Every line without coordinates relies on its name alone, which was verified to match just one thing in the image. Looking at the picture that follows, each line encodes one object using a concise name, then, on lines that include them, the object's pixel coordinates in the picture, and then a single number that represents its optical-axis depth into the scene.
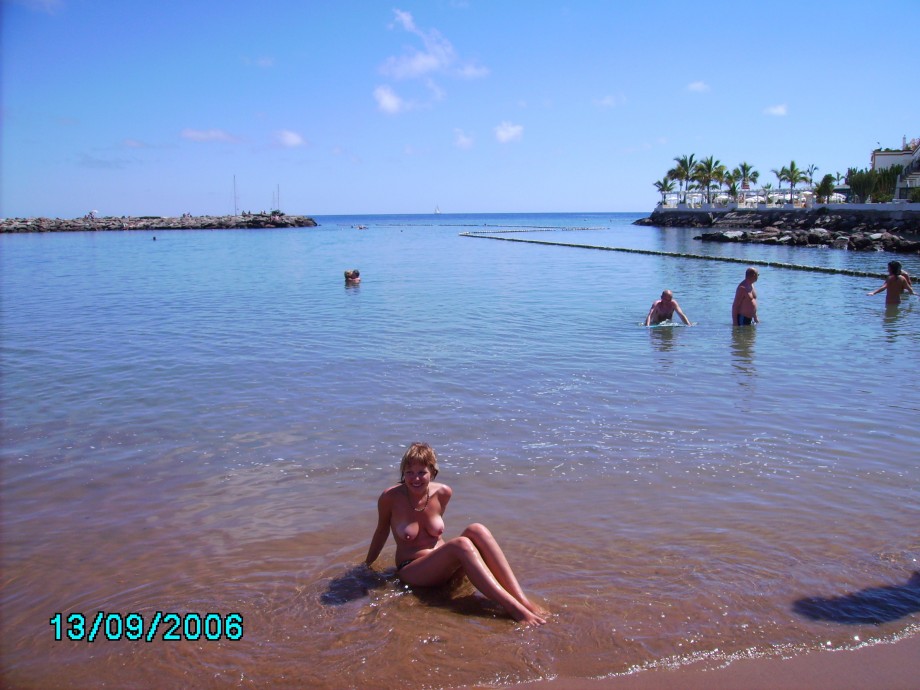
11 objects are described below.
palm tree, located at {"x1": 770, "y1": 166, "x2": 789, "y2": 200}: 85.06
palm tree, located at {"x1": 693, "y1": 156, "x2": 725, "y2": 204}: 89.56
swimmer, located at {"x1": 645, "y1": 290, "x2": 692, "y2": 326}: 14.44
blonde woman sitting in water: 4.14
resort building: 58.69
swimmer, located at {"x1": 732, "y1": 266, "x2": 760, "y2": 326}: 13.99
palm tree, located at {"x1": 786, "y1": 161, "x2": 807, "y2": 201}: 83.15
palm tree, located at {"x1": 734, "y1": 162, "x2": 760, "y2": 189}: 89.19
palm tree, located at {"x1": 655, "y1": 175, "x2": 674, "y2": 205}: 102.25
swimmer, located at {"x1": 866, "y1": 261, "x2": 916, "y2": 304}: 16.81
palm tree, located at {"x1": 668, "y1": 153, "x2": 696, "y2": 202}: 94.62
